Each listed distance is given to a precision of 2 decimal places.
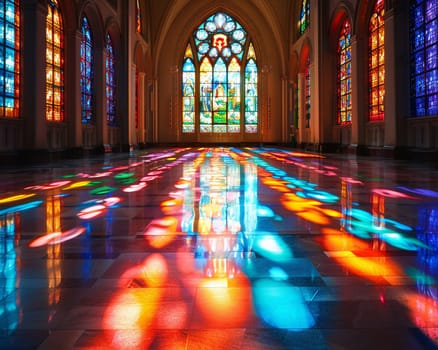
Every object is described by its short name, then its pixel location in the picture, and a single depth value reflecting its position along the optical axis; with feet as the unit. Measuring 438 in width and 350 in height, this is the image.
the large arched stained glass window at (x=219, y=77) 120.57
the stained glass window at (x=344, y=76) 73.92
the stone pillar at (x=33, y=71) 47.78
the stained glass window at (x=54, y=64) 56.08
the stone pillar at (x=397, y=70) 53.83
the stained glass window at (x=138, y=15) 93.49
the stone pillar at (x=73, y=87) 60.18
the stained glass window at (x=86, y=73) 66.74
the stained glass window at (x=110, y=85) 77.46
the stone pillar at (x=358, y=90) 66.95
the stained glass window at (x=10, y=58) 45.11
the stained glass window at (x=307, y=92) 97.89
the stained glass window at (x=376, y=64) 62.49
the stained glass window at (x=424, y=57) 48.67
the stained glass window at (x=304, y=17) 92.27
